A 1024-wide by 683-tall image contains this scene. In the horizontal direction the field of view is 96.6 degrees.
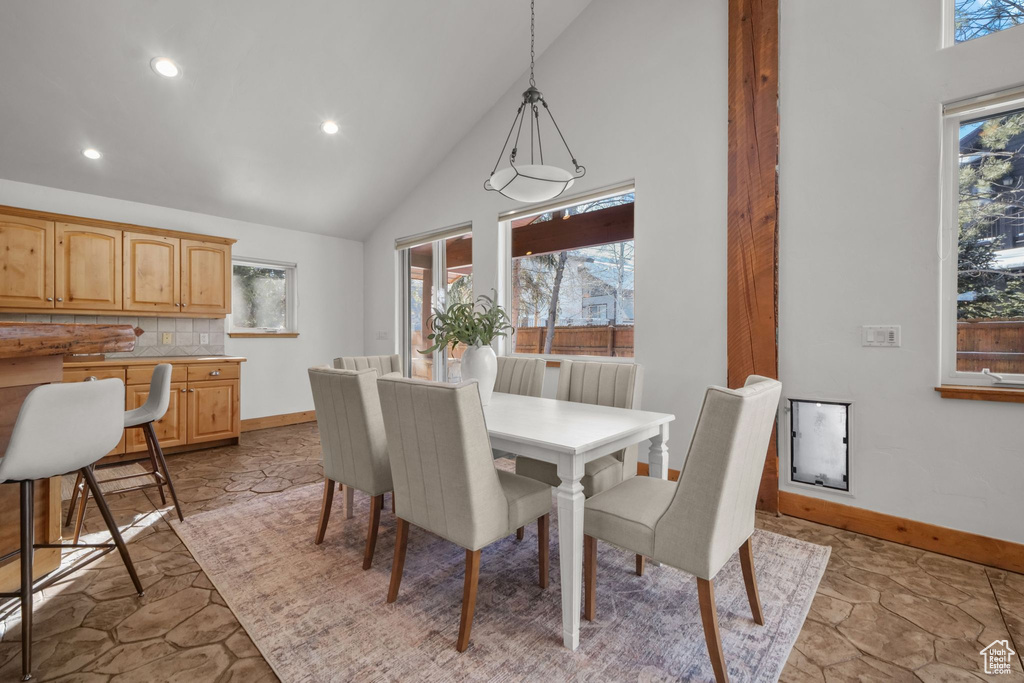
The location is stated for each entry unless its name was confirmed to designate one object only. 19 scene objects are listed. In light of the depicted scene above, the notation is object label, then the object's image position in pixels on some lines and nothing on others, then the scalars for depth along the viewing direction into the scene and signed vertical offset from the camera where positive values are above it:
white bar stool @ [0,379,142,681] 1.41 -0.34
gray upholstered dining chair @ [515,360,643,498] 2.25 -0.33
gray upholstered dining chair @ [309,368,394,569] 2.02 -0.42
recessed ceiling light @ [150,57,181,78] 3.03 +1.83
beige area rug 1.48 -1.06
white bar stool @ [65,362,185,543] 2.56 -0.43
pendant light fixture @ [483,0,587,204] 2.27 +0.82
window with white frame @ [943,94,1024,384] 2.15 +0.48
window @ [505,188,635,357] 3.57 +0.51
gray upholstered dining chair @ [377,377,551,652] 1.49 -0.46
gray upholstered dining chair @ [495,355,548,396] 3.06 -0.26
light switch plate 2.35 +0.02
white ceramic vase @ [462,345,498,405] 2.40 -0.14
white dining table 1.55 -0.38
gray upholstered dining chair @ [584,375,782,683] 1.30 -0.51
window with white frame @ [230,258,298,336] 4.98 +0.47
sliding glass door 4.84 +0.61
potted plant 2.38 +0.01
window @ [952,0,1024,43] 2.12 +1.53
